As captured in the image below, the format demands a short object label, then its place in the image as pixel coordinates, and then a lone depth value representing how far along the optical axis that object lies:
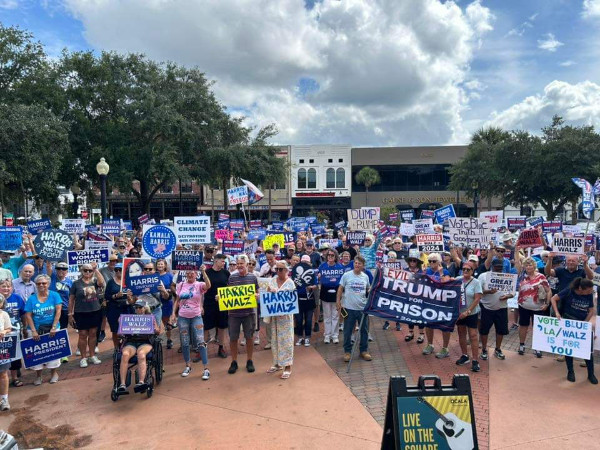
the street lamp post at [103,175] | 15.46
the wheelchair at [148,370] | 6.00
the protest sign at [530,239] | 9.23
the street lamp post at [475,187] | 35.89
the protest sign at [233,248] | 11.74
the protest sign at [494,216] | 13.80
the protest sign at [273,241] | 13.55
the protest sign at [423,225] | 15.10
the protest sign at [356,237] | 12.48
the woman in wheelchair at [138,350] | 5.92
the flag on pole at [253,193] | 21.33
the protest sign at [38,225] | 12.58
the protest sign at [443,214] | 15.57
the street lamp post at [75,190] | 22.23
